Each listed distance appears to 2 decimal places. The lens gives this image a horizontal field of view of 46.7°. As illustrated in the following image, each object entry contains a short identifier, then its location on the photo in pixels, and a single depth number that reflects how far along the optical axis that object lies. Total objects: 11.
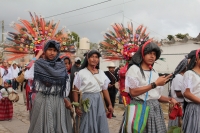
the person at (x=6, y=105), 6.60
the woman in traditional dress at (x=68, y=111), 3.53
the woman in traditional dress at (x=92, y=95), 3.72
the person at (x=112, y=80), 7.69
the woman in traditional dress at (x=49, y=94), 3.31
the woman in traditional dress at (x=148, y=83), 2.78
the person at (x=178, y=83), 3.95
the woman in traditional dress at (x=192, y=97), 2.96
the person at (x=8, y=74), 10.30
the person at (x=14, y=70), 12.88
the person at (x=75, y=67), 5.29
